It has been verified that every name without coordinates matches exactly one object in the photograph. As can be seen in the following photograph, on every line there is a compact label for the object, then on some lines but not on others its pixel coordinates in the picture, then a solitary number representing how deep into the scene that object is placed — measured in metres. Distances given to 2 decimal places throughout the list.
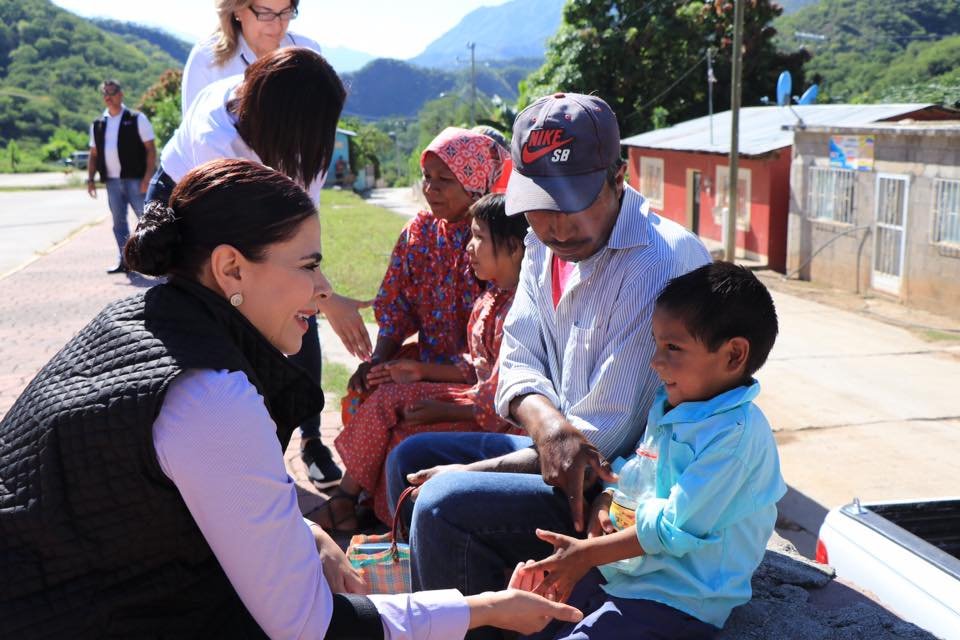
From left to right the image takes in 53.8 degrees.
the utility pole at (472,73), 44.53
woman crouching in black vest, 1.64
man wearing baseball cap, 2.42
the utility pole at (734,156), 16.92
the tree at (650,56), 31.14
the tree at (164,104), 38.19
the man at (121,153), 11.01
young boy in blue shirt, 2.06
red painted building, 18.06
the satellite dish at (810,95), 21.45
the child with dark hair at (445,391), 3.44
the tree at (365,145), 51.53
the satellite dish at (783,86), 19.88
